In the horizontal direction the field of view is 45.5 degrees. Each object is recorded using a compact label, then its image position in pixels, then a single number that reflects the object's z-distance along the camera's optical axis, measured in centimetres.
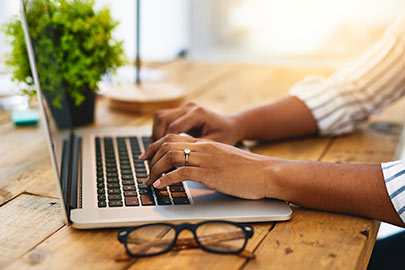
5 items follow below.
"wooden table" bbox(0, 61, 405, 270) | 63
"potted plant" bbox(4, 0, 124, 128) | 109
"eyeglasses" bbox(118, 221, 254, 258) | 65
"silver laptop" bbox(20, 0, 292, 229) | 70
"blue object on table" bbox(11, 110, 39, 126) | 122
